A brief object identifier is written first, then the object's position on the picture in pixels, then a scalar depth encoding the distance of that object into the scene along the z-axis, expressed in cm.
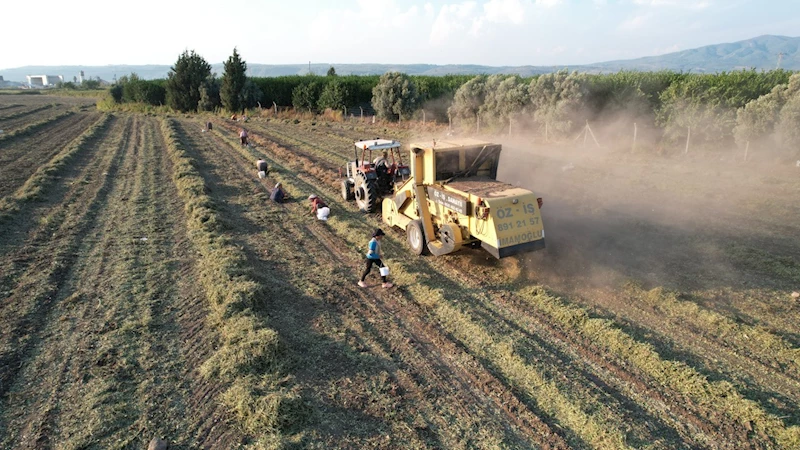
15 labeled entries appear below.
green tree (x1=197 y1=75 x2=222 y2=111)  5119
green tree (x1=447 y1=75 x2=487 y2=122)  3178
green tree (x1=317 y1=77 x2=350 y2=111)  4366
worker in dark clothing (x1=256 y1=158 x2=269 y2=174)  1930
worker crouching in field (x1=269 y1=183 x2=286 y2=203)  1572
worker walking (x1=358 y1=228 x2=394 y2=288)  948
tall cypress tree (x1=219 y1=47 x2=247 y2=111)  4875
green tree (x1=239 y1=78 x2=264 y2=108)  4934
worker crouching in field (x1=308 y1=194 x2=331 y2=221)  1377
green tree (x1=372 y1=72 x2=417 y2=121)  3669
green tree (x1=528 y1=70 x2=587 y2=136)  2578
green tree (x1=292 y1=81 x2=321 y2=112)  4678
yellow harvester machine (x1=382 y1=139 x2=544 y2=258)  918
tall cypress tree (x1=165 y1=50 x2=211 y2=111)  5216
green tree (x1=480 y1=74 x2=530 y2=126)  2862
